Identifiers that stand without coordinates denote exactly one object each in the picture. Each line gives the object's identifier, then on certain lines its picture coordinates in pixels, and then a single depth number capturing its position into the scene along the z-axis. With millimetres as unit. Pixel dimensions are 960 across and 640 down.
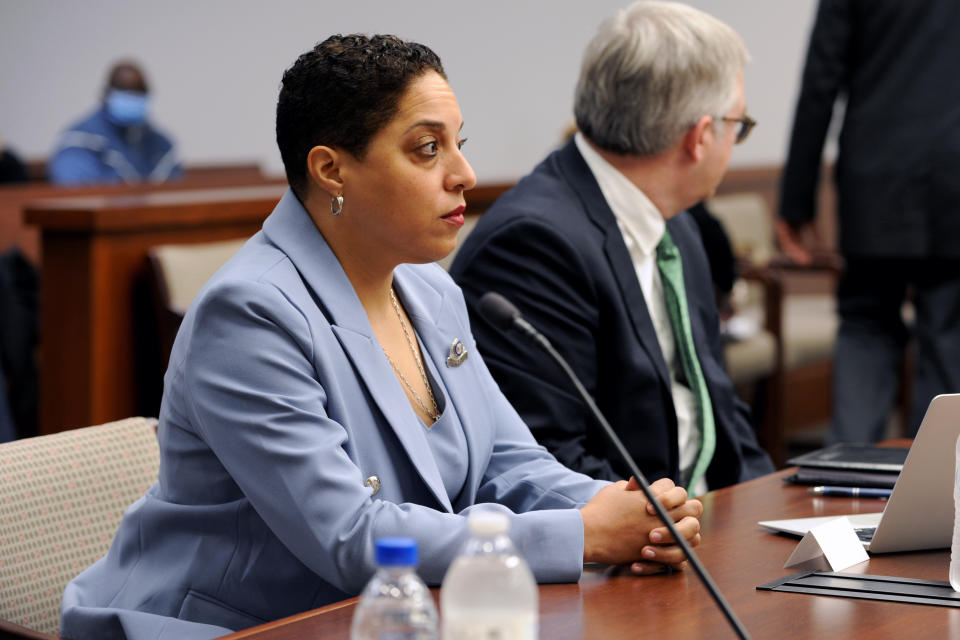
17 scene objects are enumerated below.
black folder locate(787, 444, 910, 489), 3881
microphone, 3333
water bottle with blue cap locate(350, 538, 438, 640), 3197
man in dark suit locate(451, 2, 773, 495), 4154
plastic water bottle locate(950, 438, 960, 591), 3526
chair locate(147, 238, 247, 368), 5249
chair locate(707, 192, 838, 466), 7867
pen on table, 3869
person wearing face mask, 11361
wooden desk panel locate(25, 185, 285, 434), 5325
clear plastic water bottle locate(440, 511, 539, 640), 3180
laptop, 3599
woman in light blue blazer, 3563
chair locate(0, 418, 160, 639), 3744
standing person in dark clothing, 5573
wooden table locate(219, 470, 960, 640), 3423
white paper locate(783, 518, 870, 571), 3589
